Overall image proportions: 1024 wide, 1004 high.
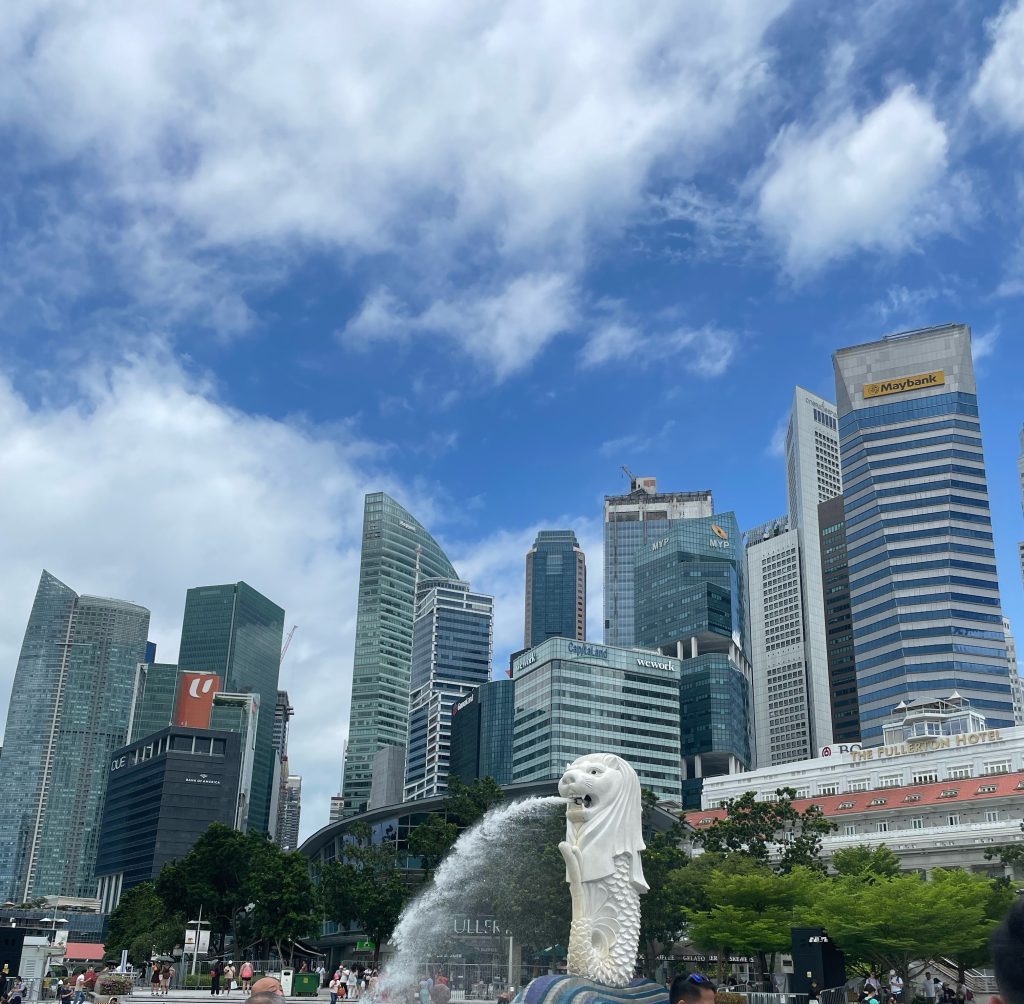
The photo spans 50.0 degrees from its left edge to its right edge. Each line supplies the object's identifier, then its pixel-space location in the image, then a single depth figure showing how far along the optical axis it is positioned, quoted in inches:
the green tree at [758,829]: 2330.2
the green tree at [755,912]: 1948.8
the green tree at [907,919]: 1732.3
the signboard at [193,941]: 2246.6
